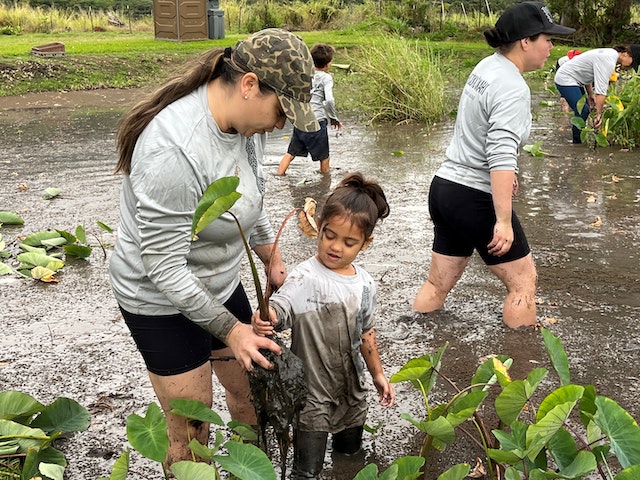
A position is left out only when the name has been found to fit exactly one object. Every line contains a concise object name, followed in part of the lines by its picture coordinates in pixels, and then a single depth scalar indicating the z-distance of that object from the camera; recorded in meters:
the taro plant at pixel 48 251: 5.15
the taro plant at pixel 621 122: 8.55
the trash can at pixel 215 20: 20.92
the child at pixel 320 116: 7.74
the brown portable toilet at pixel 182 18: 20.78
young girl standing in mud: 2.87
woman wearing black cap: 3.88
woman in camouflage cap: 2.38
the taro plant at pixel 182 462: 2.38
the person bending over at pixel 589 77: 8.98
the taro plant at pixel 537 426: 2.34
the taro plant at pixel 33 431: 2.84
